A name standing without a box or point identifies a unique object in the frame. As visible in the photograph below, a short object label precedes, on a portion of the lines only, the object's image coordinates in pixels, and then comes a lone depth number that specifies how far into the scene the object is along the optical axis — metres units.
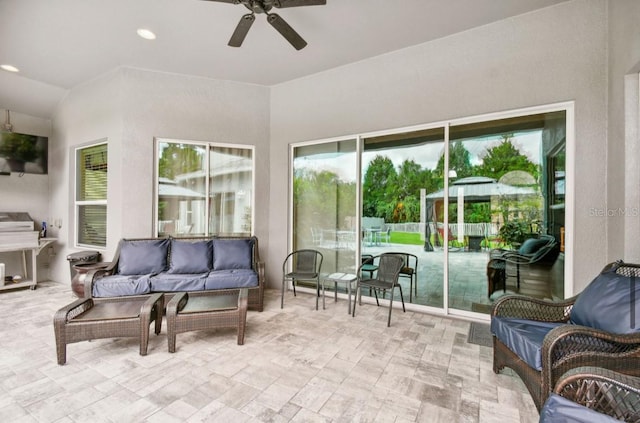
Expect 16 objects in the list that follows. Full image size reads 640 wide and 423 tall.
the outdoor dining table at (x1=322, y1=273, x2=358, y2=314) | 3.73
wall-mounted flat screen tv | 4.91
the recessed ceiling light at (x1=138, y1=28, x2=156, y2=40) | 3.44
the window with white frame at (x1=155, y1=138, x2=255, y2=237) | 4.58
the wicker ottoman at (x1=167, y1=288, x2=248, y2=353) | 2.67
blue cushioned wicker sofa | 3.46
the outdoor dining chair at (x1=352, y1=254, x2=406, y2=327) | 3.47
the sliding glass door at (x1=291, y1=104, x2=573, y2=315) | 3.21
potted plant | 3.31
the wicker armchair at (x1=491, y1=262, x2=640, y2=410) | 1.65
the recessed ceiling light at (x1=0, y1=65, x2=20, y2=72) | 4.26
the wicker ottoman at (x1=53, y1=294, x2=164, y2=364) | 2.46
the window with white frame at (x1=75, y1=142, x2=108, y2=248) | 4.76
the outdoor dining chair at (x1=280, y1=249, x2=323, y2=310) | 4.56
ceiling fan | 2.45
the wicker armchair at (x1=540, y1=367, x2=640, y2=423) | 1.15
